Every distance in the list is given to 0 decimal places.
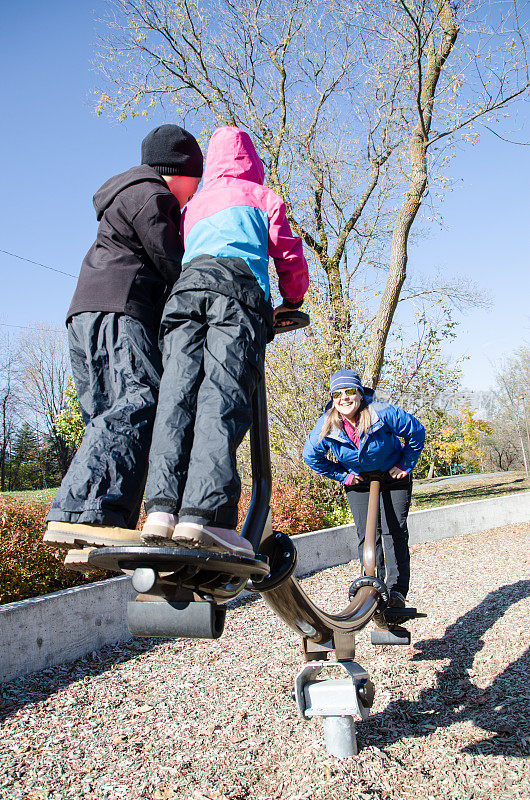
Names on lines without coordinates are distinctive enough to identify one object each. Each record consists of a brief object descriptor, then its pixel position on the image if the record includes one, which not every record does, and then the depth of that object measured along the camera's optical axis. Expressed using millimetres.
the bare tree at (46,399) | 40031
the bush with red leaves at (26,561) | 4297
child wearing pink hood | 1466
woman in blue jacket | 3924
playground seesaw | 1414
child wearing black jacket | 1620
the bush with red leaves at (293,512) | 7600
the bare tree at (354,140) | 9883
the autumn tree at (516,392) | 31039
